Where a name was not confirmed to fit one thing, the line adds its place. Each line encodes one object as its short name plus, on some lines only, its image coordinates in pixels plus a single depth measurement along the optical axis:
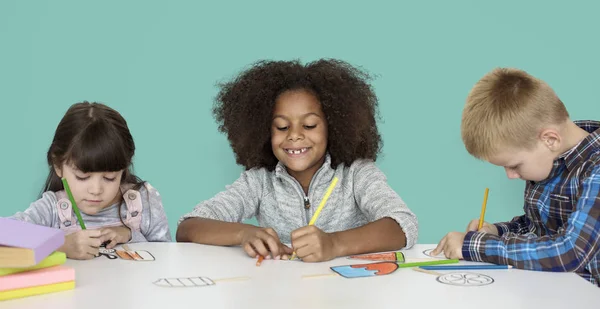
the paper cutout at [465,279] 1.03
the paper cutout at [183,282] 1.02
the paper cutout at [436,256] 1.23
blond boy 1.11
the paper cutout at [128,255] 1.23
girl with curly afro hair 1.61
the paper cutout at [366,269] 1.09
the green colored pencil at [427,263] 1.15
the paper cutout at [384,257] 1.20
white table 0.92
